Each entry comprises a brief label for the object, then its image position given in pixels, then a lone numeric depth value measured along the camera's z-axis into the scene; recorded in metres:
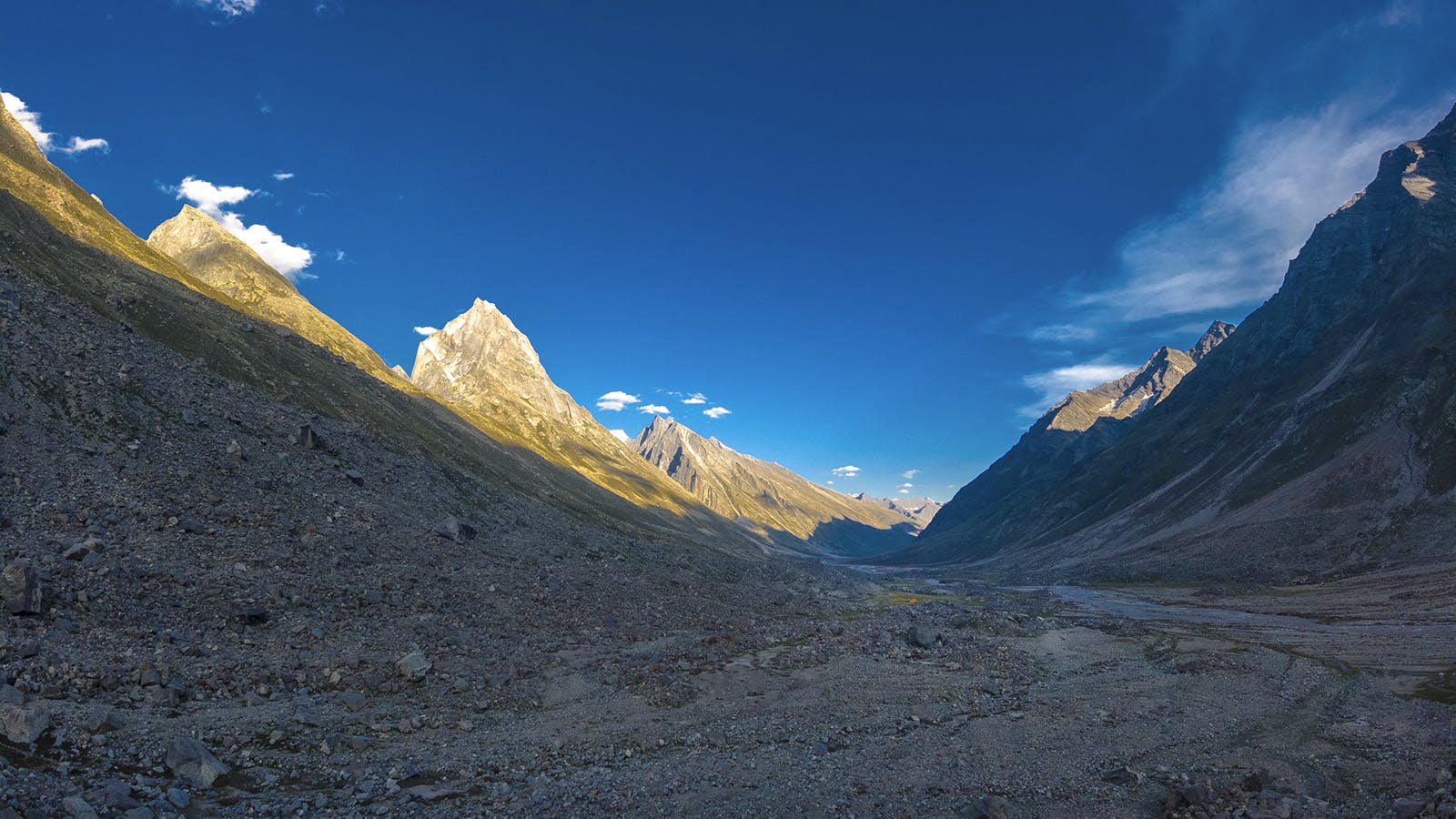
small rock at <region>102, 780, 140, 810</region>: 12.38
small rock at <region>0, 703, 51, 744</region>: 13.53
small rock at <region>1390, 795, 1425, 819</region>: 15.27
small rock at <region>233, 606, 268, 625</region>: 24.33
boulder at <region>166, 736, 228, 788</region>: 14.39
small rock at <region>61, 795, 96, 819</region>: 11.48
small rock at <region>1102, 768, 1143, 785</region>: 19.39
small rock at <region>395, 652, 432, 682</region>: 24.56
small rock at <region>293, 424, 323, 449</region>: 45.34
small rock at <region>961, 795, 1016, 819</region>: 16.97
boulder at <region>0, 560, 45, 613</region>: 18.98
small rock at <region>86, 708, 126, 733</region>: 14.91
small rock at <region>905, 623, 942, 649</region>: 41.59
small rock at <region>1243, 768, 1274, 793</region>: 17.95
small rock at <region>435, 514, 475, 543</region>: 45.47
